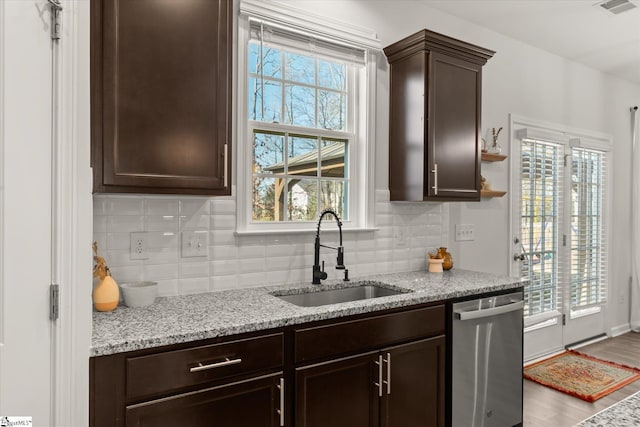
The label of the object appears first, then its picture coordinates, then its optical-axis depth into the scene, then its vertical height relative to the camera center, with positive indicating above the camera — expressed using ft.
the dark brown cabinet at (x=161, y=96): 5.63 +1.54
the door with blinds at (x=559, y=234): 12.96 -0.75
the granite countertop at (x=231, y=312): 5.09 -1.43
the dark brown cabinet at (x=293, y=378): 4.93 -2.21
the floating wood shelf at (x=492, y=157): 11.34 +1.39
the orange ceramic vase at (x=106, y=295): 6.04 -1.19
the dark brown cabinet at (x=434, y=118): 8.98 +1.96
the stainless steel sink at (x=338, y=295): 8.11 -1.64
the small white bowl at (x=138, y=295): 6.34 -1.24
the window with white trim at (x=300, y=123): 8.16 +1.76
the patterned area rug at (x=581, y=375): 10.94 -4.44
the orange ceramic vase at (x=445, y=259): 10.07 -1.11
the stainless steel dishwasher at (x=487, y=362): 7.87 -2.84
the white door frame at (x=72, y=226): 4.60 -0.18
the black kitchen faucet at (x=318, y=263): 8.16 -0.99
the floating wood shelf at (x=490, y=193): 11.16 +0.44
